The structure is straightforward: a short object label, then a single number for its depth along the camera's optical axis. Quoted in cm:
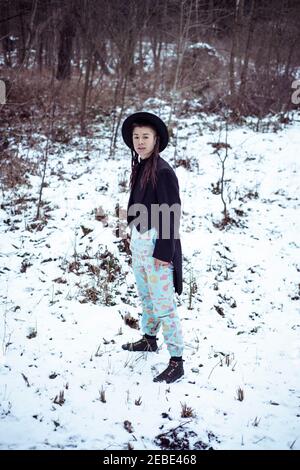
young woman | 291
